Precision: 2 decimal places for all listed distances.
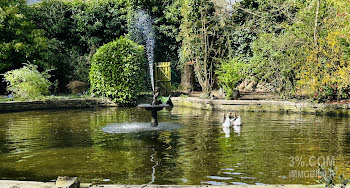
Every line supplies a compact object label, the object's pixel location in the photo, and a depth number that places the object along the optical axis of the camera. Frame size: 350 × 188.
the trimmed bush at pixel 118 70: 14.43
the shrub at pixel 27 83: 14.86
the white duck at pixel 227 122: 9.07
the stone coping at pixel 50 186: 3.54
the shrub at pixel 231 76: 14.25
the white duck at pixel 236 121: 9.26
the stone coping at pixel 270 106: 11.60
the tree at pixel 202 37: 16.47
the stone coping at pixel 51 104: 13.37
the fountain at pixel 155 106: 8.91
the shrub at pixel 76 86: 16.98
